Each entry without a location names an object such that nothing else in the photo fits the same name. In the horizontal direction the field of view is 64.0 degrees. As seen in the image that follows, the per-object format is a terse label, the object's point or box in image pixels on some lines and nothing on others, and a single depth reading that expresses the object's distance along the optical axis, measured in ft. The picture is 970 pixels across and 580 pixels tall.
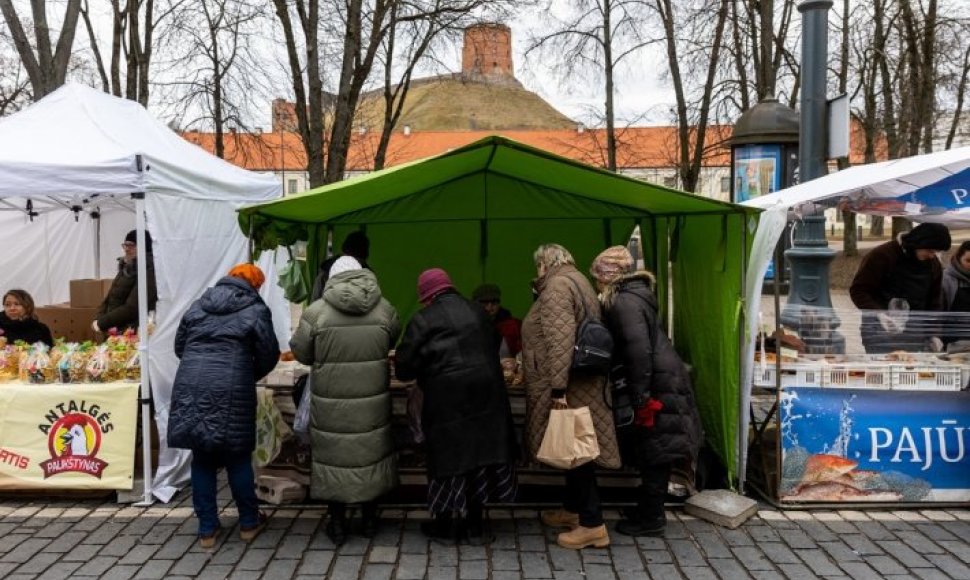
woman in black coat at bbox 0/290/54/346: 21.50
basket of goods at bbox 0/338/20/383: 18.22
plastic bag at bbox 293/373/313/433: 15.07
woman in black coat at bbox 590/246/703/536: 14.11
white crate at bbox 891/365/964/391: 16.25
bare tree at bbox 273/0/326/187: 39.68
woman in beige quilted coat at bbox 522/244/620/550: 13.67
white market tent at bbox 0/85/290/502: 16.53
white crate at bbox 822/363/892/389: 16.29
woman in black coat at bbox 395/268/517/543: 13.73
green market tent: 17.02
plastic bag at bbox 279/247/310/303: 21.38
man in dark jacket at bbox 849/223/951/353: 19.51
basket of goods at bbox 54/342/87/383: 17.46
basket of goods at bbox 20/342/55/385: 17.52
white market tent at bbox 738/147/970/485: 15.80
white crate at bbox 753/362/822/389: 16.35
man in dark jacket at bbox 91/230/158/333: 20.74
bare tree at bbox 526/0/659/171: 52.34
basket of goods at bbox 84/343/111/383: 17.44
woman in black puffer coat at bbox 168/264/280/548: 13.88
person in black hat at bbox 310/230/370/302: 19.51
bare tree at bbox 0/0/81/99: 32.65
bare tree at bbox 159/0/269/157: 48.11
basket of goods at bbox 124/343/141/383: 17.56
